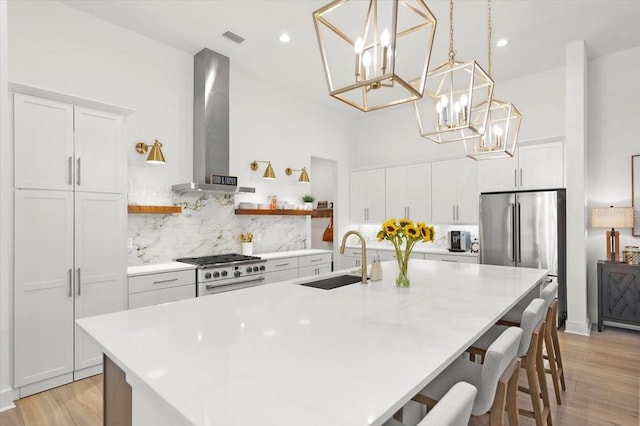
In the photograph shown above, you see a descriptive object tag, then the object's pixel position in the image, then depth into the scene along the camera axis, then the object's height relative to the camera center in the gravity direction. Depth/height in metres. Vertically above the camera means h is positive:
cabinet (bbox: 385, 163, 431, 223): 5.81 +0.39
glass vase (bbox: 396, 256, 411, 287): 2.49 -0.43
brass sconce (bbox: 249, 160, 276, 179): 5.12 +0.66
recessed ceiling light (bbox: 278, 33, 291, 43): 4.05 +2.08
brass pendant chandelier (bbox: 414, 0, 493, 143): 2.11 +0.72
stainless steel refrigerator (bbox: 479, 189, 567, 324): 4.38 -0.24
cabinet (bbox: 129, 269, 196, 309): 3.40 -0.73
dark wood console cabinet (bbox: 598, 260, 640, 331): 4.09 -0.94
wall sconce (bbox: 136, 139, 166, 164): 3.85 +0.70
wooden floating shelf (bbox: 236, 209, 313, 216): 4.86 +0.05
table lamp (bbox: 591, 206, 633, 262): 4.11 -0.09
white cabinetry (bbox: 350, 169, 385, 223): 6.44 +0.35
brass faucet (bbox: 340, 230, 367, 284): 2.57 -0.34
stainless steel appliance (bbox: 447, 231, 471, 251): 5.46 -0.42
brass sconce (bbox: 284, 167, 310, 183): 5.69 +0.67
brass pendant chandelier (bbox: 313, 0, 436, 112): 1.52 +2.06
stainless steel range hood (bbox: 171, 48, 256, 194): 4.32 +1.21
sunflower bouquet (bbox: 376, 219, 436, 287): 2.40 -0.14
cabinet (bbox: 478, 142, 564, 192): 4.52 +0.60
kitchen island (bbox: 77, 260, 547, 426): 0.94 -0.51
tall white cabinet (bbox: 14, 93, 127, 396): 2.80 -0.15
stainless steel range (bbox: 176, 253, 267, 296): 3.79 -0.65
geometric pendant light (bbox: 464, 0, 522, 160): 2.67 +0.59
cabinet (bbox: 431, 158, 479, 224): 5.28 +0.36
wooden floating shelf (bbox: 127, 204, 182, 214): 3.71 +0.07
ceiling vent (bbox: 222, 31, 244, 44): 4.02 +2.08
